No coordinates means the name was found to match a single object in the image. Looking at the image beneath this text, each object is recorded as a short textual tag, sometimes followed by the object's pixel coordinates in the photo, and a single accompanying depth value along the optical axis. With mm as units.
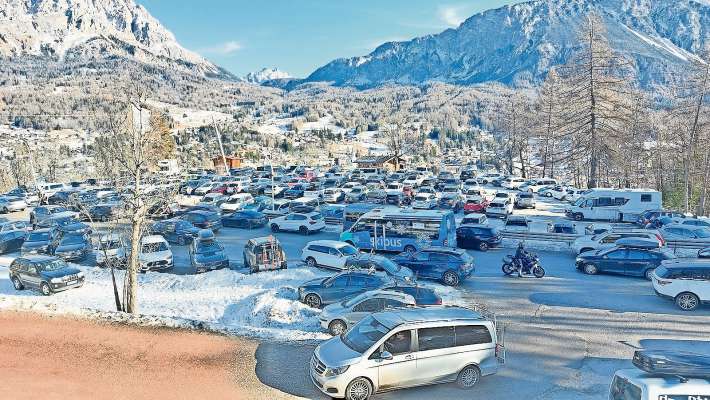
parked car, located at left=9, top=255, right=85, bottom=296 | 22406
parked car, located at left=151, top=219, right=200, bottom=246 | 32125
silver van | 10891
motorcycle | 22469
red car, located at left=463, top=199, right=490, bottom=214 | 40781
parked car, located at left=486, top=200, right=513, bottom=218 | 38562
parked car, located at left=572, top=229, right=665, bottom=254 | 24828
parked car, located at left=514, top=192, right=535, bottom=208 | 43409
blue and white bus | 26391
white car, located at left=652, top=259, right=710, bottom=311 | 17328
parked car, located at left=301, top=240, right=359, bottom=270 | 24314
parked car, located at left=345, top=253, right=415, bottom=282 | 20828
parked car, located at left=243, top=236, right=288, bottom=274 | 24219
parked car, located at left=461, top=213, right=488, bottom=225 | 31922
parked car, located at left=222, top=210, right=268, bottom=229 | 37406
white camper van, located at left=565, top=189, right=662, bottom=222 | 35844
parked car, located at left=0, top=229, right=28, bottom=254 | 31266
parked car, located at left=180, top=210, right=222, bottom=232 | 36031
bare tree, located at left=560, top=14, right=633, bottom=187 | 46812
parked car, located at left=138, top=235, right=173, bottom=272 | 25750
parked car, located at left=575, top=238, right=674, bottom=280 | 21750
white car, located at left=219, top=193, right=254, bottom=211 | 43969
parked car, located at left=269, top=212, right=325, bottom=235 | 34594
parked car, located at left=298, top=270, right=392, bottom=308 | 18375
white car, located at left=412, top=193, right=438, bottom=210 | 42656
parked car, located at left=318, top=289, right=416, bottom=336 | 15305
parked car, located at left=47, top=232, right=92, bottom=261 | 28484
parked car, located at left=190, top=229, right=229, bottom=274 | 25344
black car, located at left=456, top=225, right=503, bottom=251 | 28281
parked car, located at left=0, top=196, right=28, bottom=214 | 49219
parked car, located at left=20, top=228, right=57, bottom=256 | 29891
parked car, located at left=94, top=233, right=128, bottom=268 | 25255
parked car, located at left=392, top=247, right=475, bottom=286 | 21719
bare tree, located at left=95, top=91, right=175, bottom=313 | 17438
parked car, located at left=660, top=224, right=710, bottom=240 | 26766
